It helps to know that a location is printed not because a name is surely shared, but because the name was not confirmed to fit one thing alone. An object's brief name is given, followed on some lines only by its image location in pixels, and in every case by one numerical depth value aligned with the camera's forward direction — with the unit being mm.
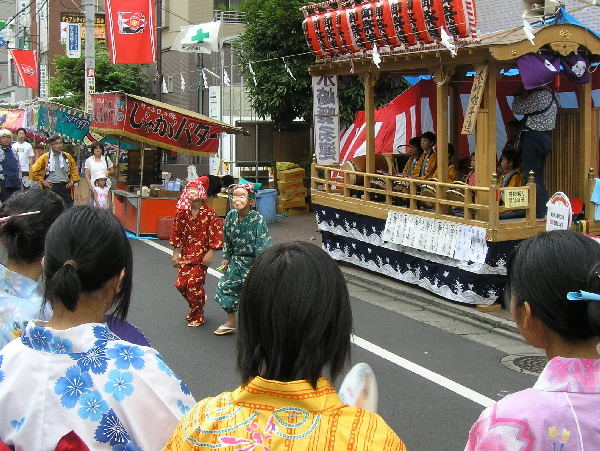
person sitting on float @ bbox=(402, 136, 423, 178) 11758
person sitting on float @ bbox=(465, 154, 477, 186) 10086
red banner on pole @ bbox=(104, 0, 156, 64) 17375
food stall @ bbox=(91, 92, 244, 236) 14406
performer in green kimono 7879
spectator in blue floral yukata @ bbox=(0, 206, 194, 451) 2256
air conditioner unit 14586
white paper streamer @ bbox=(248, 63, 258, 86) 17442
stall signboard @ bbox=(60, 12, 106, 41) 27028
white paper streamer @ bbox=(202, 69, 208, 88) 21775
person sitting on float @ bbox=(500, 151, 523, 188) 10148
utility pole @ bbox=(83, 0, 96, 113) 19469
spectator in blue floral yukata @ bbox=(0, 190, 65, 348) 2908
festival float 9234
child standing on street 15766
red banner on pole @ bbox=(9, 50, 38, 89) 31156
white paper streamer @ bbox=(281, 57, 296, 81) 16650
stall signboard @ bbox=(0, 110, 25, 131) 27492
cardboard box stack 17688
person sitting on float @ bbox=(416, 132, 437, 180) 11367
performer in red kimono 8430
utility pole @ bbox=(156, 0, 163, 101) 26142
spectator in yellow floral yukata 1905
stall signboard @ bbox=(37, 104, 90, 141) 19359
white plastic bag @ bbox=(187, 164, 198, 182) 16881
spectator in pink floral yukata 1997
